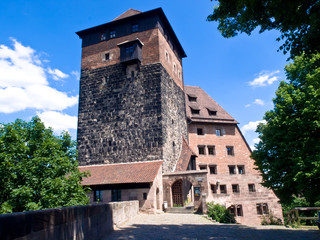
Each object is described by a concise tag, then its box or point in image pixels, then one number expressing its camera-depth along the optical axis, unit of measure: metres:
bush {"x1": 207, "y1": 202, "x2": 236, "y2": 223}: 15.72
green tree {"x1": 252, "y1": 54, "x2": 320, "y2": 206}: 12.33
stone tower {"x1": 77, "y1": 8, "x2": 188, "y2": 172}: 20.94
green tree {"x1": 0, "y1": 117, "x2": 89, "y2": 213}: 13.06
